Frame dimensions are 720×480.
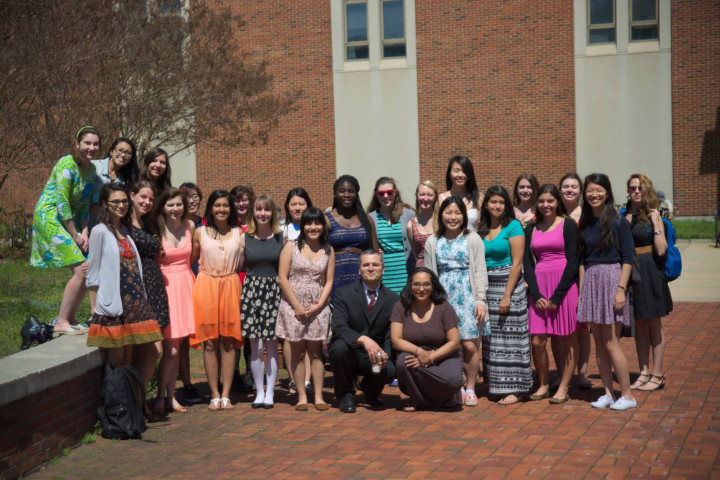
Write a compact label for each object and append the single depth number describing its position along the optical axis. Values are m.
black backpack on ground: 6.40
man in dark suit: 7.39
